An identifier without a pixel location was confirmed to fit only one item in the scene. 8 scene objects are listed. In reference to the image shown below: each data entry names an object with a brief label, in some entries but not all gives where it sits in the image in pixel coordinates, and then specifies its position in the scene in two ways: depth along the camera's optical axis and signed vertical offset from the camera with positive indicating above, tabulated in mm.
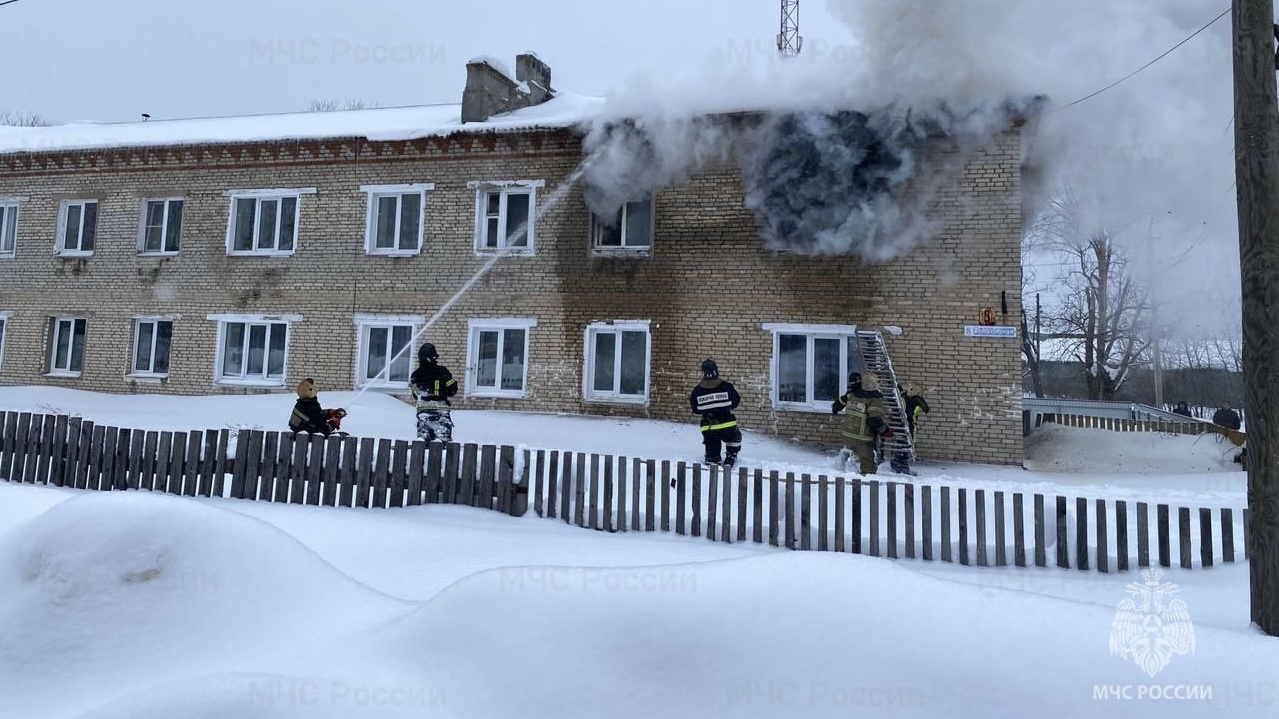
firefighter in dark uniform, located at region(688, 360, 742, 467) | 9352 -219
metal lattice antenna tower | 22562 +11450
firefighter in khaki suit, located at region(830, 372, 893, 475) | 9352 -276
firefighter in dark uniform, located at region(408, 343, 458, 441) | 9078 -117
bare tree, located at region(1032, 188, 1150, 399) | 26578 +3639
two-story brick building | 11844 +2105
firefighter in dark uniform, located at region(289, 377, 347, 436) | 9156 -474
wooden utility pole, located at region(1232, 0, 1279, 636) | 3895 +753
